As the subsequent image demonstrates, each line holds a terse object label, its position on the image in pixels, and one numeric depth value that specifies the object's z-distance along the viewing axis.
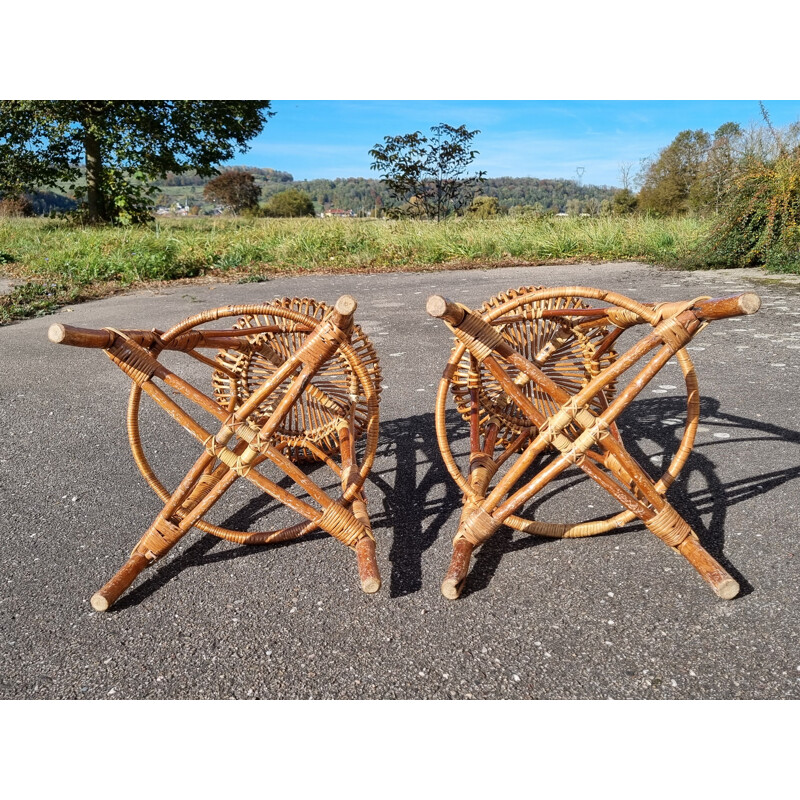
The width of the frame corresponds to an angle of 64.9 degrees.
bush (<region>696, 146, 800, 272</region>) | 7.79
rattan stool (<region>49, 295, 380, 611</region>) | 1.91
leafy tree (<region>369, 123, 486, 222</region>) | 17.72
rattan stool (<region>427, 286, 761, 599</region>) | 1.83
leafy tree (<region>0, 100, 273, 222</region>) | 15.20
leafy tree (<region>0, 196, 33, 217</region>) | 20.32
